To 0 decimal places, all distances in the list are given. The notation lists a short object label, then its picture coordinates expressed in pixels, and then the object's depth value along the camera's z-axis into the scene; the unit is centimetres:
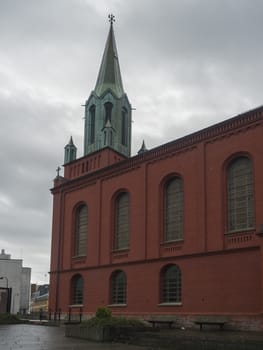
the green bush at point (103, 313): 2502
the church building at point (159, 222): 2888
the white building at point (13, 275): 8788
